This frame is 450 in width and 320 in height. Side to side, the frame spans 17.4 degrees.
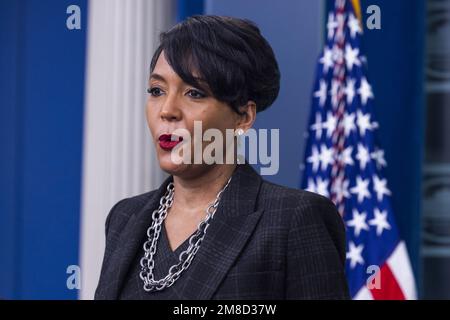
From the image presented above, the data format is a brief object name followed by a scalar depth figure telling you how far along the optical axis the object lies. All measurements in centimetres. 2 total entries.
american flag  326
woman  196
